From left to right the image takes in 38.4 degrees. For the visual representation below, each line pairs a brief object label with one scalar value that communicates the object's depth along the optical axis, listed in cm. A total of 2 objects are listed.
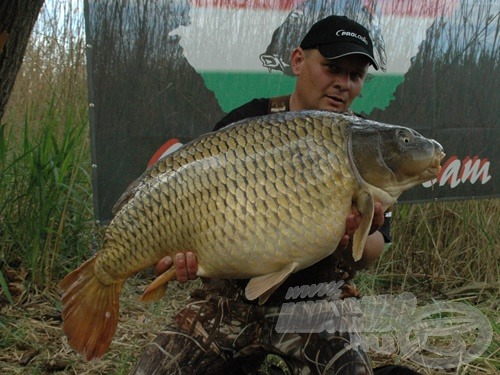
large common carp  127
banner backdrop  243
